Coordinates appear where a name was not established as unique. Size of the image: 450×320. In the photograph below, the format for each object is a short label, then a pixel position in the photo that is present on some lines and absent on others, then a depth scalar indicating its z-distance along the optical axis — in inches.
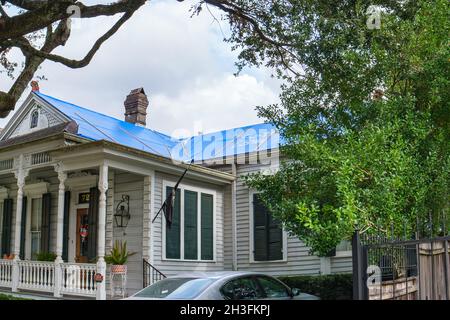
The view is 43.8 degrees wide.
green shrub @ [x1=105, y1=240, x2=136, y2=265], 583.5
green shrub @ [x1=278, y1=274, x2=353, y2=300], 593.9
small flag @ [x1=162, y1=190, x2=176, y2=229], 610.5
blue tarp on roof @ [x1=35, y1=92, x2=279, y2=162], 691.4
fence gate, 256.4
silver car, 337.1
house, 583.8
